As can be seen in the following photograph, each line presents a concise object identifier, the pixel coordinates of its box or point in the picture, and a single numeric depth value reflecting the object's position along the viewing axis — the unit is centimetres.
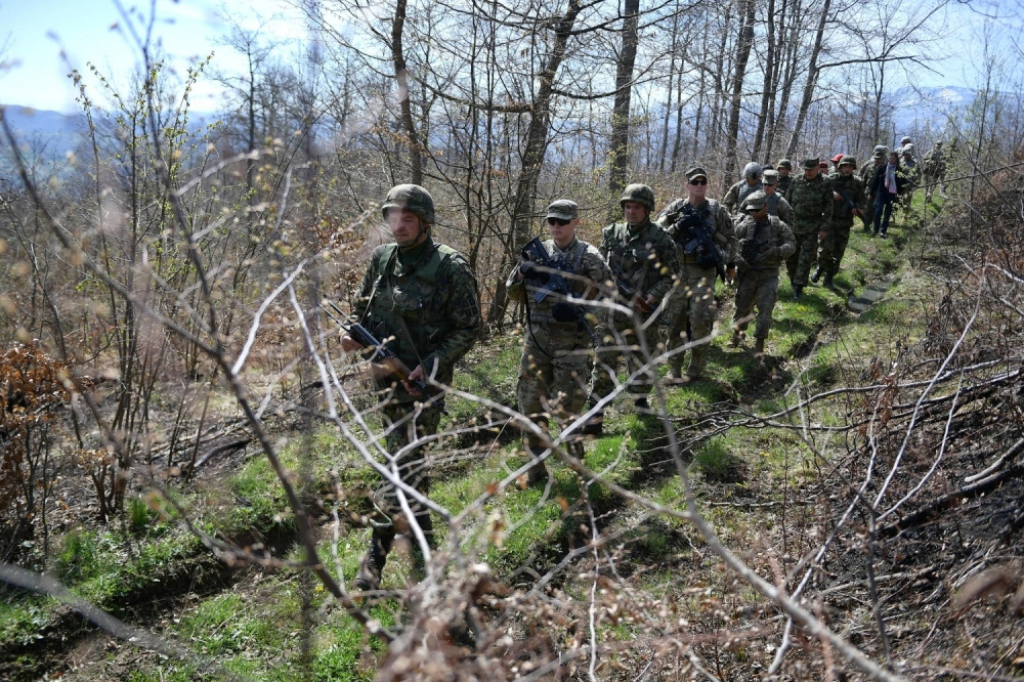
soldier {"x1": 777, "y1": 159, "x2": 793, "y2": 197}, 1130
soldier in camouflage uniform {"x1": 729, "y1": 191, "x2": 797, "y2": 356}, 782
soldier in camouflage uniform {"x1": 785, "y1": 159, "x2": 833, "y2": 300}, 1057
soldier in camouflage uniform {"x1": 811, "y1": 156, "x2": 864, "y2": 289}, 1105
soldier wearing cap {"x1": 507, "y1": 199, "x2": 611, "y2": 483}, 535
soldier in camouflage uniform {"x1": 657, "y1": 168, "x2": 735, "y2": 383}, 711
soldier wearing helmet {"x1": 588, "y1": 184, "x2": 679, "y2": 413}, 617
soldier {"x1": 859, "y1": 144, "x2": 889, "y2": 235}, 1425
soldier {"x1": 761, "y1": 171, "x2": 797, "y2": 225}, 899
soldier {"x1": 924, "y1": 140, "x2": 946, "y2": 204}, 1277
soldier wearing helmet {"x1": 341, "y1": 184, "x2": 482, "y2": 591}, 453
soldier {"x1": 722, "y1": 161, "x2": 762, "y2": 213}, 978
